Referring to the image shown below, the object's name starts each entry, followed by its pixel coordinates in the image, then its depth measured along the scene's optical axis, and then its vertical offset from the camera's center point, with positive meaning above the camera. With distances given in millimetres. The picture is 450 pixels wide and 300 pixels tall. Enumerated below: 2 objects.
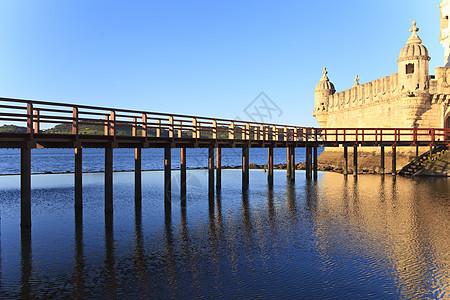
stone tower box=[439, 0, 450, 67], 48906 +15067
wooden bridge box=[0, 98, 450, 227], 15336 +810
